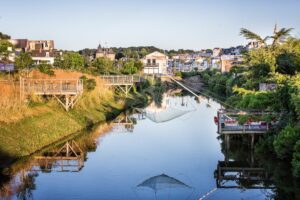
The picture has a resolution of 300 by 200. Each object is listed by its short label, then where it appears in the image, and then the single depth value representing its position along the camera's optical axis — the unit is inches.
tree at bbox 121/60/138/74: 3287.6
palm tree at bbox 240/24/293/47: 1663.3
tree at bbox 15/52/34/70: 1988.2
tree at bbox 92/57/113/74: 2856.3
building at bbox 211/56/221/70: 5297.7
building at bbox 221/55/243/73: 4229.3
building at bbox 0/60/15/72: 1876.1
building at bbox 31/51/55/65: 3597.4
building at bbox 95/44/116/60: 4909.5
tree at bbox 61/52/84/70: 2632.9
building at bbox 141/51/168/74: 4913.9
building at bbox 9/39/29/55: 3809.1
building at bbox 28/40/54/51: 3990.2
